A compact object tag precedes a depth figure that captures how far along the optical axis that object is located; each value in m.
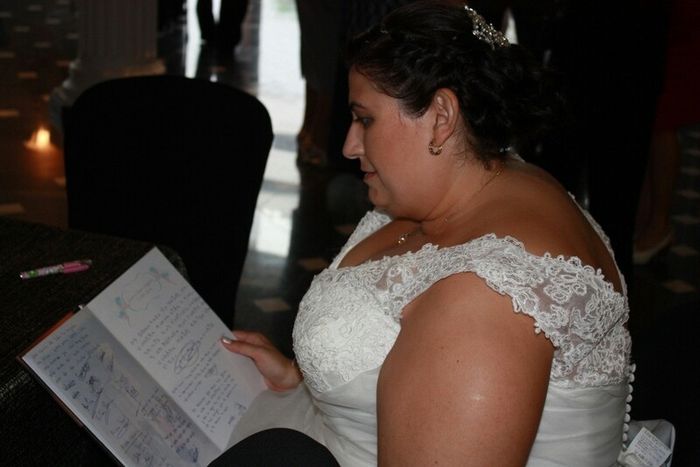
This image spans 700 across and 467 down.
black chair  2.60
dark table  1.85
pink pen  2.08
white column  5.90
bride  1.74
